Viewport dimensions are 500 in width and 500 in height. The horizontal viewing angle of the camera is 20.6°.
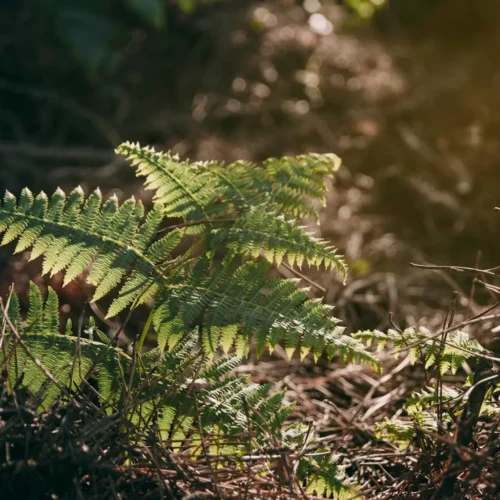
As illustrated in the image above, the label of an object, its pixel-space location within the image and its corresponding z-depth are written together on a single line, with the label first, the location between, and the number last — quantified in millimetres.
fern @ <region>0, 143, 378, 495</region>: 1303
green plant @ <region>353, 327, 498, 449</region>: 1326
